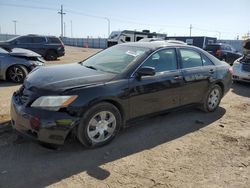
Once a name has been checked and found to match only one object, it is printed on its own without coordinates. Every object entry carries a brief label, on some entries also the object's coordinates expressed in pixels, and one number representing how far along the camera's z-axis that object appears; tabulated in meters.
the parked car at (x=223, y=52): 13.58
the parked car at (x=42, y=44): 12.00
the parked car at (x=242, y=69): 7.21
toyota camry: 2.73
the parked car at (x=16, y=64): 6.29
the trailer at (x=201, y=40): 21.93
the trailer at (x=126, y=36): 19.96
